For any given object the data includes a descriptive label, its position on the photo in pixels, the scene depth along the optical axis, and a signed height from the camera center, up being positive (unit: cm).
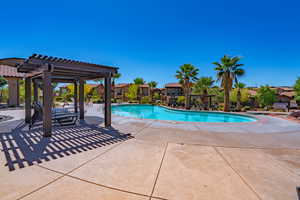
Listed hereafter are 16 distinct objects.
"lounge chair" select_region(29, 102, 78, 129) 686 -102
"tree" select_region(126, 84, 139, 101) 2986 +167
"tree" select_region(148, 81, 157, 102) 4722 +560
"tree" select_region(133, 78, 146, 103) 5025 +715
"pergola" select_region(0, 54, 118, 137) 527 +136
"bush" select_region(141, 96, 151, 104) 2876 -46
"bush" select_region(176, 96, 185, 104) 2562 -18
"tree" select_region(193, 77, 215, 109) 2871 +374
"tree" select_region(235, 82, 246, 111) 1852 -41
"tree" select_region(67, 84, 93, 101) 2386 +214
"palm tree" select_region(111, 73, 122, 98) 3697 +475
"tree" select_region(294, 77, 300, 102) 2370 +219
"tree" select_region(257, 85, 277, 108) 2298 +55
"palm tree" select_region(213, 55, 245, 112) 1611 +357
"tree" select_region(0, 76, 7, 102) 1323 +183
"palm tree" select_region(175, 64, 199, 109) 2014 +377
